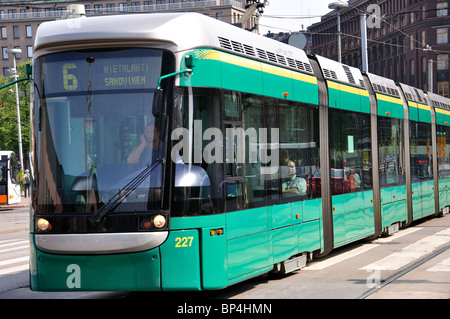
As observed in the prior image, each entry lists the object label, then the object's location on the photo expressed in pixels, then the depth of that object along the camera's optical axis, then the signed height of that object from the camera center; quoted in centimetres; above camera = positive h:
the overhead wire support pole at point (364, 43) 2795 +425
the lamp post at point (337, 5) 2665 +531
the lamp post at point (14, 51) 4067 +618
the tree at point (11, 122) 7369 +463
